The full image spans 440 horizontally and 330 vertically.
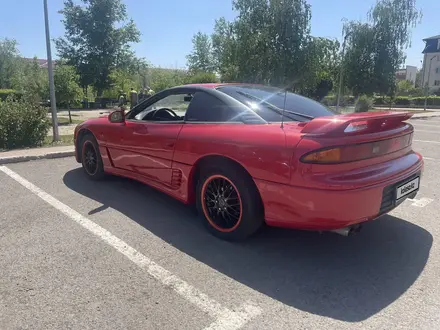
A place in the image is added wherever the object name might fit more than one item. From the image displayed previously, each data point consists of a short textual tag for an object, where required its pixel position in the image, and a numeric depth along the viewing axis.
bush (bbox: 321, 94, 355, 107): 30.53
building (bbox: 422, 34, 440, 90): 65.19
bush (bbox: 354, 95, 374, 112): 24.41
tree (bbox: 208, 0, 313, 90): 19.11
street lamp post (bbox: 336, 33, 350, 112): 22.16
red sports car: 2.58
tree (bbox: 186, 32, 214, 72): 55.31
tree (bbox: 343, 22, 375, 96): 25.23
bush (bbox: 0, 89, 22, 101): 30.42
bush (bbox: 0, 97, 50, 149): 7.97
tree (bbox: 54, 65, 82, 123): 16.11
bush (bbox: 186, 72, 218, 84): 31.42
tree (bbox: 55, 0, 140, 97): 31.11
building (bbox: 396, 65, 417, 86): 86.28
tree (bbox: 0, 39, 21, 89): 43.75
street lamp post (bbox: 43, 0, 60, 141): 8.82
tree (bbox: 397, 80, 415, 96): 53.84
